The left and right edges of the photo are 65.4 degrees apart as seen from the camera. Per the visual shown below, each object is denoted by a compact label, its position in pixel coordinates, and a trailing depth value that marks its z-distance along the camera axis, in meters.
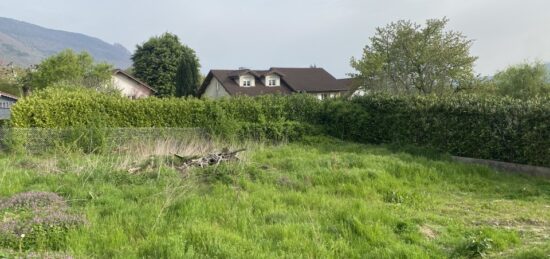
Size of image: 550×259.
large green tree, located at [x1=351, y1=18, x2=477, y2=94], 28.36
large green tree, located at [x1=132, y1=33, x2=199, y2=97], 51.12
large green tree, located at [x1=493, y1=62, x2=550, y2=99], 35.38
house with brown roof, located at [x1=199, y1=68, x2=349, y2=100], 45.97
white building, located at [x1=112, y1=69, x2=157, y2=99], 44.16
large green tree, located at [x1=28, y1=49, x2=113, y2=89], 36.91
